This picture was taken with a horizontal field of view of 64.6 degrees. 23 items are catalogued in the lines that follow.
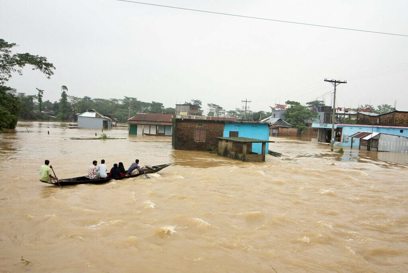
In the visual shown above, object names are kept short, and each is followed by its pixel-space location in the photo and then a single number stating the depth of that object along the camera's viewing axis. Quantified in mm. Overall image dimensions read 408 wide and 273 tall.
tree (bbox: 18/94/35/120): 78162
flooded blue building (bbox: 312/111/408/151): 36812
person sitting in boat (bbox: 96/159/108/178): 14094
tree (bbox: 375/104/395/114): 88425
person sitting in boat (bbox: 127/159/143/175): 15414
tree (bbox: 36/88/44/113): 89431
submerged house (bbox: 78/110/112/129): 57584
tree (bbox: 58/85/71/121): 86425
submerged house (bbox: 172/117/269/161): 29062
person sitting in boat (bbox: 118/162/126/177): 15030
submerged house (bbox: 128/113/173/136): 47188
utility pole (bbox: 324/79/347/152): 32406
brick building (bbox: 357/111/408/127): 38688
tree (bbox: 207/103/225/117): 110281
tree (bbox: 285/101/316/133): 60719
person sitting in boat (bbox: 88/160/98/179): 13998
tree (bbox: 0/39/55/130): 28197
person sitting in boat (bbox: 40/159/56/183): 12938
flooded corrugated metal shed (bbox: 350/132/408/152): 34312
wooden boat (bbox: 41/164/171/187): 13234
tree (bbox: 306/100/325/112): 77256
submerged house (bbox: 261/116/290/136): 61531
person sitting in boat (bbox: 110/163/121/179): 14734
